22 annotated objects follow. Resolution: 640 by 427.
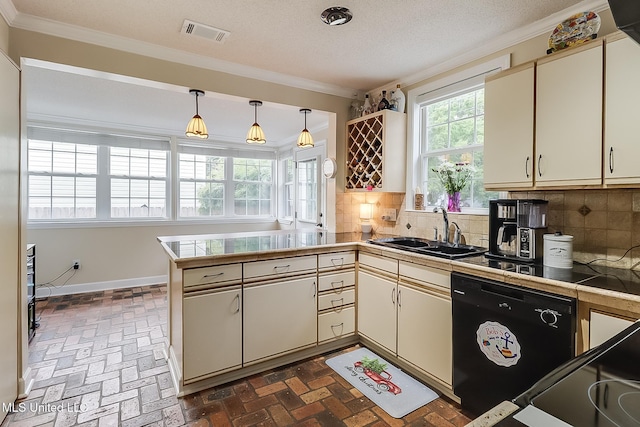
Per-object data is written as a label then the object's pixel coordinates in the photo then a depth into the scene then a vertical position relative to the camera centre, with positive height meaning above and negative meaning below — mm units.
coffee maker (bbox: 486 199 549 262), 1978 -87
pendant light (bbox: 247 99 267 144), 2955 +714
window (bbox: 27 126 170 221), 4309 +491
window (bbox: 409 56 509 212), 2623 +736
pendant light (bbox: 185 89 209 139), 2671 +701
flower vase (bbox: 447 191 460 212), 2701 +99
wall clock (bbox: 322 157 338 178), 3434 +482
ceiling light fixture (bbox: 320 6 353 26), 1979 +1225
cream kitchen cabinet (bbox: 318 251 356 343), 2686 -702
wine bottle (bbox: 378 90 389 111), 3105 +1043
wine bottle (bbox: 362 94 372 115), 3287 +1070
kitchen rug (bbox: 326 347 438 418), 2057 -1191
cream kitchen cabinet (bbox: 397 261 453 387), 2078 -721
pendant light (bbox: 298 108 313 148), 3215 +715
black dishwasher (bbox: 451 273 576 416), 1526 -635
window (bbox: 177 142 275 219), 5309 +514
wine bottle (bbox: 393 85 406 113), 3121 +1103
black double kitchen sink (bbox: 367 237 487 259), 2230 -264
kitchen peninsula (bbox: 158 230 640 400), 2096 -637
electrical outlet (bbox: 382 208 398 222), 3301 -18
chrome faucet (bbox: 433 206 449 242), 2607 -91
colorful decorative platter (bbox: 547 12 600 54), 1767 +1033
